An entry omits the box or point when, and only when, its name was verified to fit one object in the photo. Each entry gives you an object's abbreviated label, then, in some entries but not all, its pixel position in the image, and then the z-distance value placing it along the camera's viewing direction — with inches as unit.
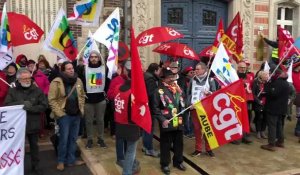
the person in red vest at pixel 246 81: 220.4
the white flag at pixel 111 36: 180.0
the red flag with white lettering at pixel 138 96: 137.3
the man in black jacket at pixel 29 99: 157.2
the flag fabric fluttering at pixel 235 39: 233.3
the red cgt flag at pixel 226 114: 170.3
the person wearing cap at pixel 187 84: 224.0
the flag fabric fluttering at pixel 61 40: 189.4
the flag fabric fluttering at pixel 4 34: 176.2
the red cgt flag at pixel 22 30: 190.8
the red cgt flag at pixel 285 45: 240.0
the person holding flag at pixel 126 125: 153.2
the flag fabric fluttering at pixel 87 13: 206.0
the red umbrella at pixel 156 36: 226.4
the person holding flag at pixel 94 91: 195.0
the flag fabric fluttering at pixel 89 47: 201.0
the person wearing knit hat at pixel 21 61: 226.2
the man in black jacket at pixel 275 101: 207.8
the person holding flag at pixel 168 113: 167.0
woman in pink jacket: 212.2
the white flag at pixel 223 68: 182.0
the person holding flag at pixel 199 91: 193.3
